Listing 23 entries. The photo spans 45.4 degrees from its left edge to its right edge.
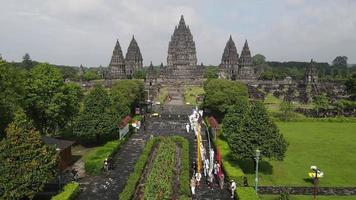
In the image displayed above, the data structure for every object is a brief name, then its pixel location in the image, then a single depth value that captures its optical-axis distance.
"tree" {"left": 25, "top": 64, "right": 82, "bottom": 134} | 43.19
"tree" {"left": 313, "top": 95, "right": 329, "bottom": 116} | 72.71
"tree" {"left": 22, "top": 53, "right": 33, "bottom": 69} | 185.25
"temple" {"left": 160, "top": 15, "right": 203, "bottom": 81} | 154.12
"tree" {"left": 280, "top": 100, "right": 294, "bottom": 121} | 65.38
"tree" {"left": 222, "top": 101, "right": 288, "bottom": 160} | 31.89
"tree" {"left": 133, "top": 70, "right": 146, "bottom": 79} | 156.88
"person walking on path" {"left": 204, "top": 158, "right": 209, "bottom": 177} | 32.45
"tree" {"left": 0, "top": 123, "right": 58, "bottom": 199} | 23.74
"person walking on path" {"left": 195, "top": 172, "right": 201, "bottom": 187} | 30.31
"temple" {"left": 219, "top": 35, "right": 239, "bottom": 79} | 150.12
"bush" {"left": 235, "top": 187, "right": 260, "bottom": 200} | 25.56
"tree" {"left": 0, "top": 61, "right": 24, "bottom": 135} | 32.28
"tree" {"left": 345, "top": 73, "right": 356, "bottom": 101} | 90.36
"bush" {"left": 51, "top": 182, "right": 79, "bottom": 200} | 25.89
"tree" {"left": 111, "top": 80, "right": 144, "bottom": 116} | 53.35
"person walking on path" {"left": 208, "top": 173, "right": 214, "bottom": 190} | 30.00
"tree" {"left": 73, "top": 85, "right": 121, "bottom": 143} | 42.75
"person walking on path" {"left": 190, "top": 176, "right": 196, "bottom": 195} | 28.17
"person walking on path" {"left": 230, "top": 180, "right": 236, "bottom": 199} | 27.52
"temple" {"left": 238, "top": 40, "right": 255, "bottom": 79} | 145.25
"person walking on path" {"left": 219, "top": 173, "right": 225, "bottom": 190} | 29.76
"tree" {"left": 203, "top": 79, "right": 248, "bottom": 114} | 59.78
